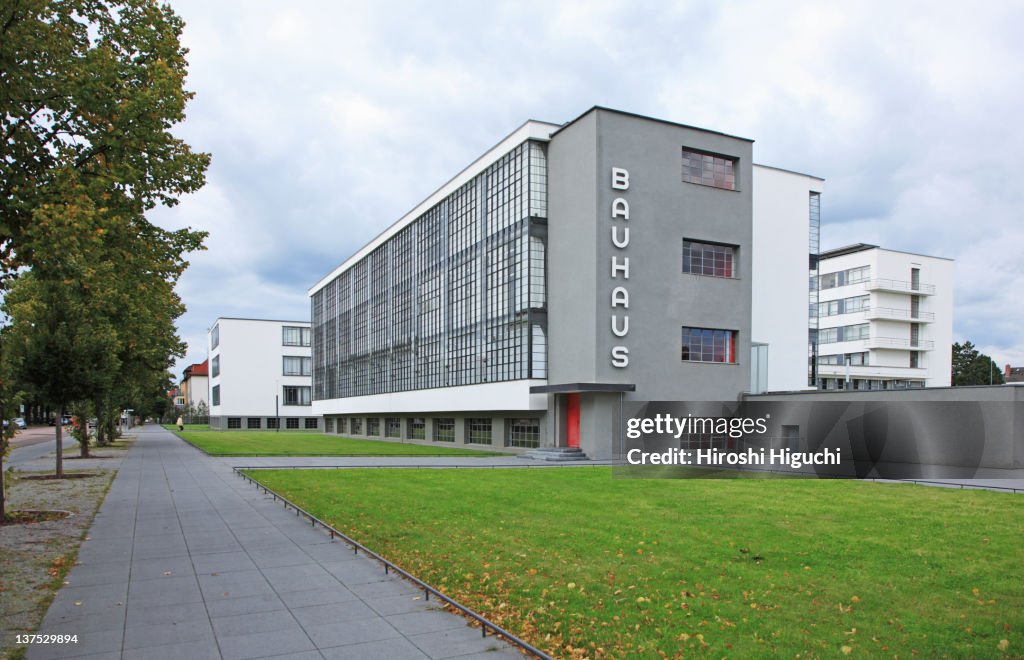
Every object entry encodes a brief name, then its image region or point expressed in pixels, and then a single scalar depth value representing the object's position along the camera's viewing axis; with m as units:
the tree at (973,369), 96.81
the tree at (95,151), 11.16
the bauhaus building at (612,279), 35.91
